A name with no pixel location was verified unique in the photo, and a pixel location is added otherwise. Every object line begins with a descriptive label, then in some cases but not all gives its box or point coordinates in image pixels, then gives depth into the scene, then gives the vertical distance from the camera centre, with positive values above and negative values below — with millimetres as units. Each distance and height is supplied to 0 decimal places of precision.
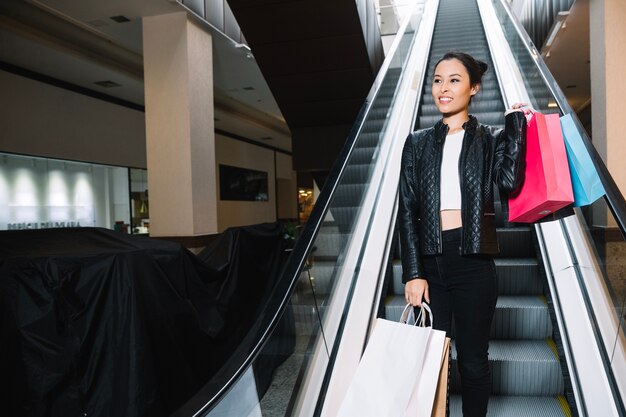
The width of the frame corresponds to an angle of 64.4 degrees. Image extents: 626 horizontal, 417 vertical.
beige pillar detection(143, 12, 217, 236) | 7211 +1099
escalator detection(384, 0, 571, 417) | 2650 -888
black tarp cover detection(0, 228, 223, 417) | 3156 -859
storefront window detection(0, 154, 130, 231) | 8702 +236
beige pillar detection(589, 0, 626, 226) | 6199 +1369
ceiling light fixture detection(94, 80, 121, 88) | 9877 +2443
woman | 1963 -84
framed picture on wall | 16047 +622
